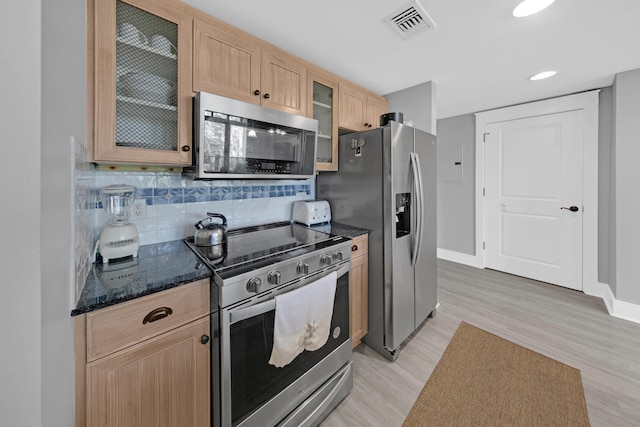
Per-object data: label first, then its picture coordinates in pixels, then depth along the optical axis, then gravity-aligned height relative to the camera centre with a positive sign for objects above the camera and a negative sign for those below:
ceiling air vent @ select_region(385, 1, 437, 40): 1.44 +1.25
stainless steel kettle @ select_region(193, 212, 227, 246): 1.45 -0.13
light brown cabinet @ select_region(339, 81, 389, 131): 2.25 +1.08
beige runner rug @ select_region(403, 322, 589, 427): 1.40 -1.18
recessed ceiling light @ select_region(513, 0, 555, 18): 1.40 +1.24
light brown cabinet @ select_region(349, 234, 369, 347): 1.83 -0.60
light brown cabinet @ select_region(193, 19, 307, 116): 1.39 +0.94
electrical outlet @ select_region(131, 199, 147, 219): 1.43 +0.02
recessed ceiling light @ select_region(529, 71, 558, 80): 2.32 +1.38
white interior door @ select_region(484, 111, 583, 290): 2.98 +0.22
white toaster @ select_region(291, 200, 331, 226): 2.09 +0.01
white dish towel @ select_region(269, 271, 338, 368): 1.23 -0.59
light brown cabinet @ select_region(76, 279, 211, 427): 0.83 -0.60
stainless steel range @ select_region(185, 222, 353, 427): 1.07 -0.62
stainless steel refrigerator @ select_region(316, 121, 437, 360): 1.84 +0.00
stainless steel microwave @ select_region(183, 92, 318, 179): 1.35 +0.47
